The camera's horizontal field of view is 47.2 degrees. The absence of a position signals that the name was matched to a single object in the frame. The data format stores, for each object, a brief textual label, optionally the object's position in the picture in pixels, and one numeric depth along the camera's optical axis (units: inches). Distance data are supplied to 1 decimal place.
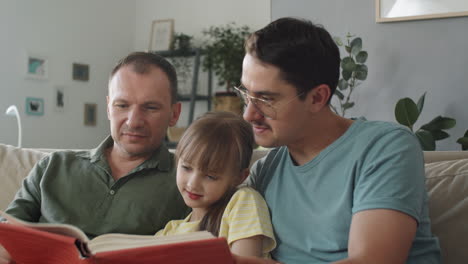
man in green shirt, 60.9
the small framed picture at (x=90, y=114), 230.4
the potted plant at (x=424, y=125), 119.0
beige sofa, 57.1
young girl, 51.6
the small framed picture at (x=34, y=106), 207.2
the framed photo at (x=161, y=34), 234.4
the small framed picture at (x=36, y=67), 208.1
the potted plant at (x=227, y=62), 205.8
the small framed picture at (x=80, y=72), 225.6
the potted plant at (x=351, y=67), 133.4
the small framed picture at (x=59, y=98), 217.9
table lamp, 144.7
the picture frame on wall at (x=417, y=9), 128.0
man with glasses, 43.7
